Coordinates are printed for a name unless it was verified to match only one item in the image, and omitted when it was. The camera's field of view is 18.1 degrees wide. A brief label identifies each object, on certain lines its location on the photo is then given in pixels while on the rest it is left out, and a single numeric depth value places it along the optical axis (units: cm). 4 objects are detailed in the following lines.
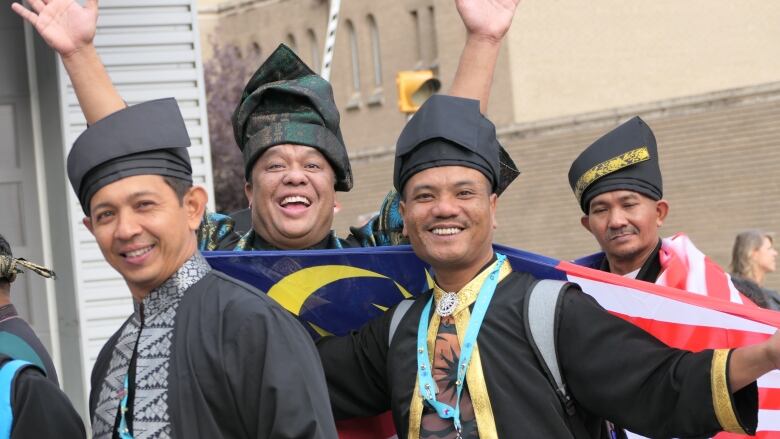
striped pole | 1814
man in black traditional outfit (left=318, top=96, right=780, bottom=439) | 616
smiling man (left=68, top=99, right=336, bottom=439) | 556
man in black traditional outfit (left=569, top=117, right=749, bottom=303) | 920
